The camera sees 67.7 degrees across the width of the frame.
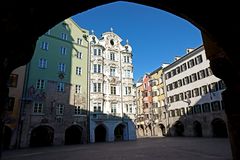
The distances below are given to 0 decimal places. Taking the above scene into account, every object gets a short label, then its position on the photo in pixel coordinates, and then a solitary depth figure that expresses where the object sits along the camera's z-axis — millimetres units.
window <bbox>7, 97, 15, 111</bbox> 22036
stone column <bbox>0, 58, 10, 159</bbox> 2205
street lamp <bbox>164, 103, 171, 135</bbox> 40656
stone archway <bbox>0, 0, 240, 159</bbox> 2148
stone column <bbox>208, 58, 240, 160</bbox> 2904
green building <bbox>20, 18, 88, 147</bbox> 24050
